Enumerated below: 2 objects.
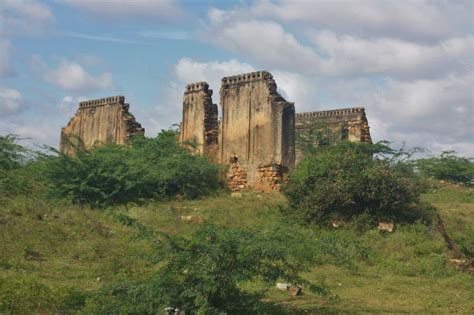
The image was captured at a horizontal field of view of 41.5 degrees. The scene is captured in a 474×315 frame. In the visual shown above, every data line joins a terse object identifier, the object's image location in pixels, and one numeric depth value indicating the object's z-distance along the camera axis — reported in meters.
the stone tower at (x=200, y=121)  23.73
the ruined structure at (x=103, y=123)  27.73
